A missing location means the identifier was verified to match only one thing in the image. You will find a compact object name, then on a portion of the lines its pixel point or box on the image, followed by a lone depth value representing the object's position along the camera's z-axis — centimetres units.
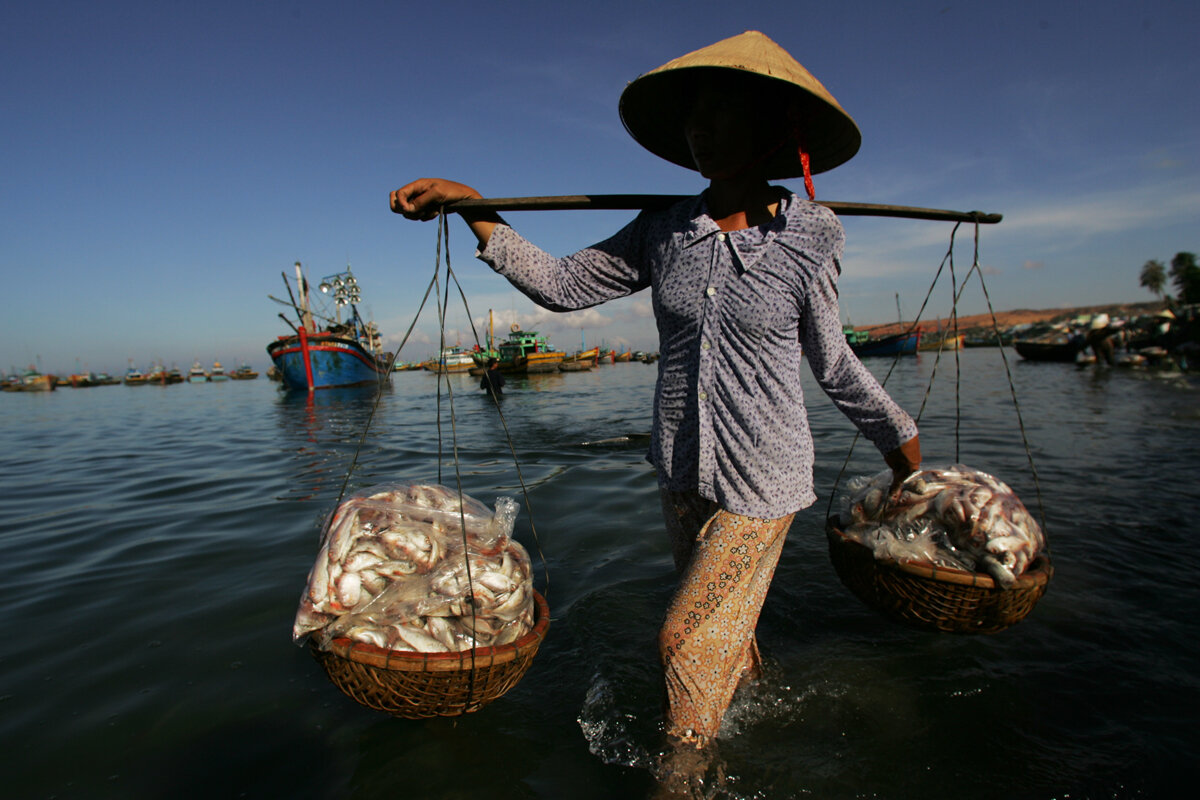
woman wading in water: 148
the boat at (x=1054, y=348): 2329
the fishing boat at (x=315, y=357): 2483
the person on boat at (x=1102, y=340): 2003
